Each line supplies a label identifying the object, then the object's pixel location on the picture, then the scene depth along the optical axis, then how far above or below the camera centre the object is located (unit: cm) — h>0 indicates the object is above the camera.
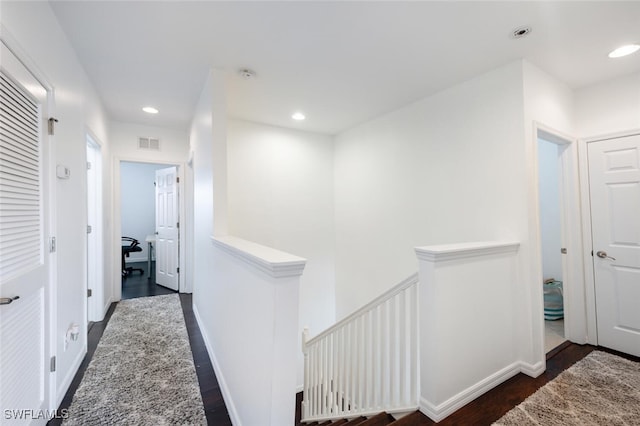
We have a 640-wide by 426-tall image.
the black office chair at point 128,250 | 566 -61
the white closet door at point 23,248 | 131 -13
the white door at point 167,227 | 462 -12
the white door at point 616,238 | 253 -26
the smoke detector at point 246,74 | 253 +134
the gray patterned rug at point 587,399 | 177 -131
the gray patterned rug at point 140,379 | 182 -124
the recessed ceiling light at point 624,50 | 214 +125
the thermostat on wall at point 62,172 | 192 +36
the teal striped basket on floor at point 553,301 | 355 -116
